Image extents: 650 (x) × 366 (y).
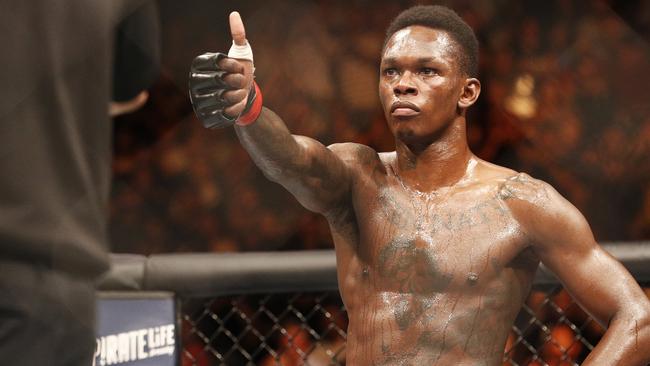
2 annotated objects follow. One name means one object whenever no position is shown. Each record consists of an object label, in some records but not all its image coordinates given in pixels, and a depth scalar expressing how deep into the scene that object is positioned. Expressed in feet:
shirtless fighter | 10.35
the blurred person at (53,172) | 6.54
